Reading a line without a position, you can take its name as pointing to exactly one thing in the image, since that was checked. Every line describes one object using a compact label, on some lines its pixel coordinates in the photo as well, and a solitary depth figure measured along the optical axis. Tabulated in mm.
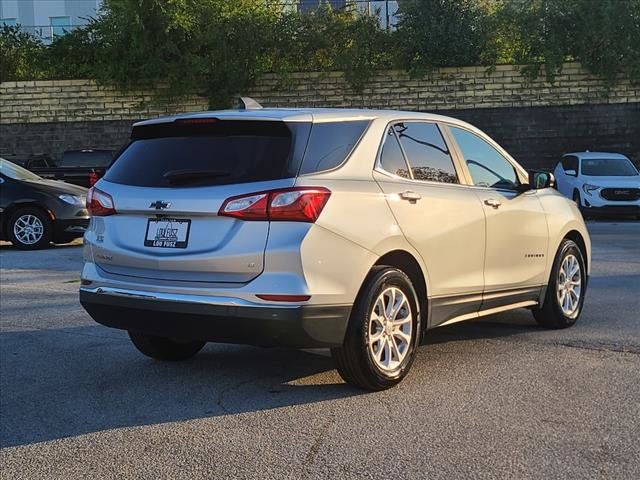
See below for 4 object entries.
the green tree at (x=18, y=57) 28562
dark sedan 13328
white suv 19250
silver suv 4449
